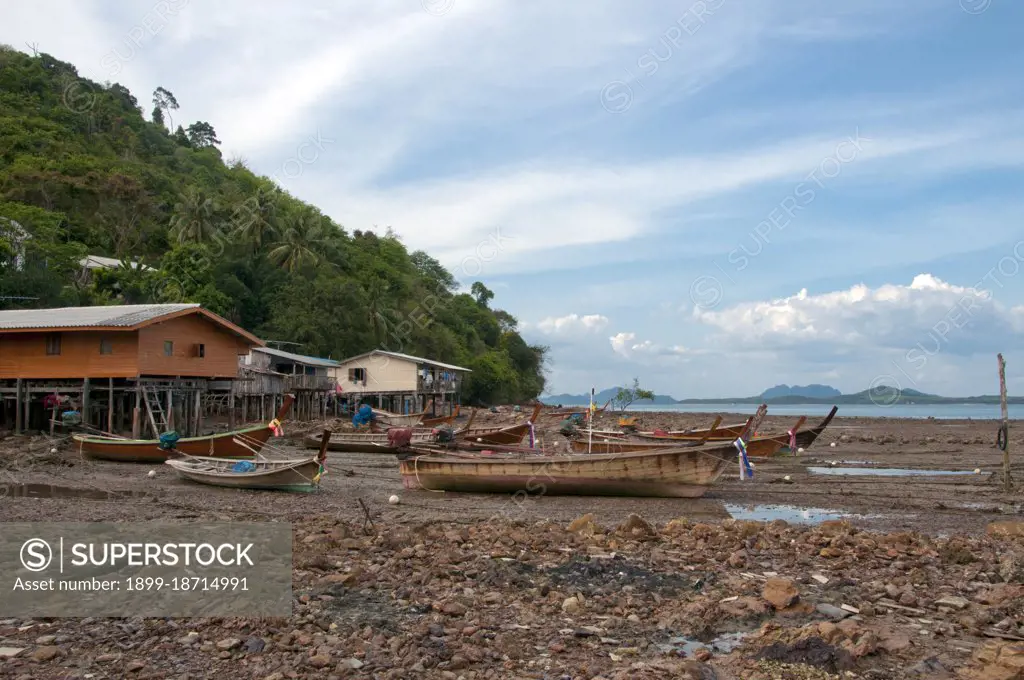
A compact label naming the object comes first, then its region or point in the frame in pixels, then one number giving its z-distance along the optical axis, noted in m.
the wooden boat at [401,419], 40.78
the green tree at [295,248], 62.16
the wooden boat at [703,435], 27.84
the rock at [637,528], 11.70
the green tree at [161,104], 110.62
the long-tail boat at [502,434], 27.84
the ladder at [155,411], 28.48
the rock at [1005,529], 12.40
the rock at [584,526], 12.05
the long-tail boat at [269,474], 18.18
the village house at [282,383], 41.47
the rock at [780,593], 8.09
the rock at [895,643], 6.96
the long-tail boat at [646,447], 26.14
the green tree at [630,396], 81.93
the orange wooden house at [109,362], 28.08
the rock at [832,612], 7.94
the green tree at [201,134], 115.81
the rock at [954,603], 8.26
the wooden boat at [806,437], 29.77
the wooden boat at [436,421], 40.41
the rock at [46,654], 6.27
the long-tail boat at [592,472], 17.89
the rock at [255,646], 6.55
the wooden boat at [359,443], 30.58
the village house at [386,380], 51.34
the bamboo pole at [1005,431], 17.88
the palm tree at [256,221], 63.38
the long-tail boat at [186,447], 23.88
